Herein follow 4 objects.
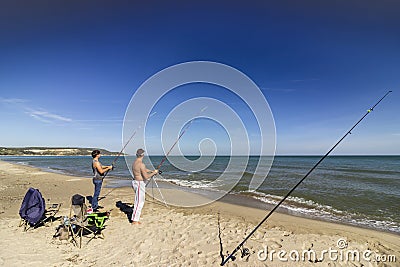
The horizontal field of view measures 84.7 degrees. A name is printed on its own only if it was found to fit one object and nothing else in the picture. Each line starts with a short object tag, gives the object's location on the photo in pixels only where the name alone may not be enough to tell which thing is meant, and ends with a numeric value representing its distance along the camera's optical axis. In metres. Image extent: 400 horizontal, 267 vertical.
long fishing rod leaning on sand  4.36
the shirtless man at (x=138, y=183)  6.36
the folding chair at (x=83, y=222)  5.33
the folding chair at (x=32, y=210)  5.80
